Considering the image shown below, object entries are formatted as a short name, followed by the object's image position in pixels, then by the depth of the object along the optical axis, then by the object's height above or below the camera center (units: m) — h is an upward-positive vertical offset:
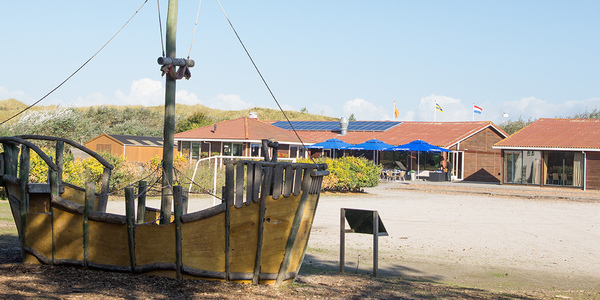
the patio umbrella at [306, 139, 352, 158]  37.03 +0.69
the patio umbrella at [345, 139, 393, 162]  35.57 +0.64
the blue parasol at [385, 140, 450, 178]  34.34 +0.58
